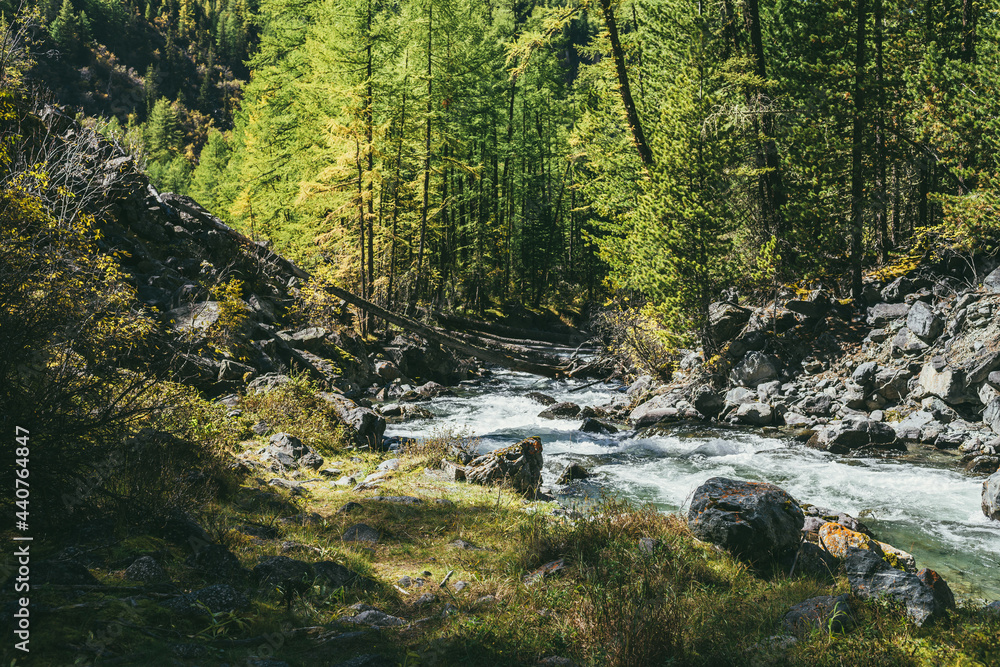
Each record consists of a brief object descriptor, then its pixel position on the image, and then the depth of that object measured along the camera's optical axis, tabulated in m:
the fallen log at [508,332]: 27.78
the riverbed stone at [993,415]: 11.12
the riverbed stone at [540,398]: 18.38
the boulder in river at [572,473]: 10.51
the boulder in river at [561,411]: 16.80
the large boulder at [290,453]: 9.02
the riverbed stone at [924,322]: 13.05
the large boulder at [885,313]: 14.59
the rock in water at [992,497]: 8.29
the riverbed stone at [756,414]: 14.55
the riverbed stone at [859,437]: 11.98
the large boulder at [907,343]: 13.29
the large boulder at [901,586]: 4.71
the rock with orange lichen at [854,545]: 5.93
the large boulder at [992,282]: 12.95
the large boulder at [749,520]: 6.04
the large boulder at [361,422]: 11.43
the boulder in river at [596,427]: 14.77
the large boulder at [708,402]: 15.59
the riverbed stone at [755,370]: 15.62
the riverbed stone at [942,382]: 11.98
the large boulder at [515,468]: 9.24
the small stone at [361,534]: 6.20
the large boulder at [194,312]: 12.22
